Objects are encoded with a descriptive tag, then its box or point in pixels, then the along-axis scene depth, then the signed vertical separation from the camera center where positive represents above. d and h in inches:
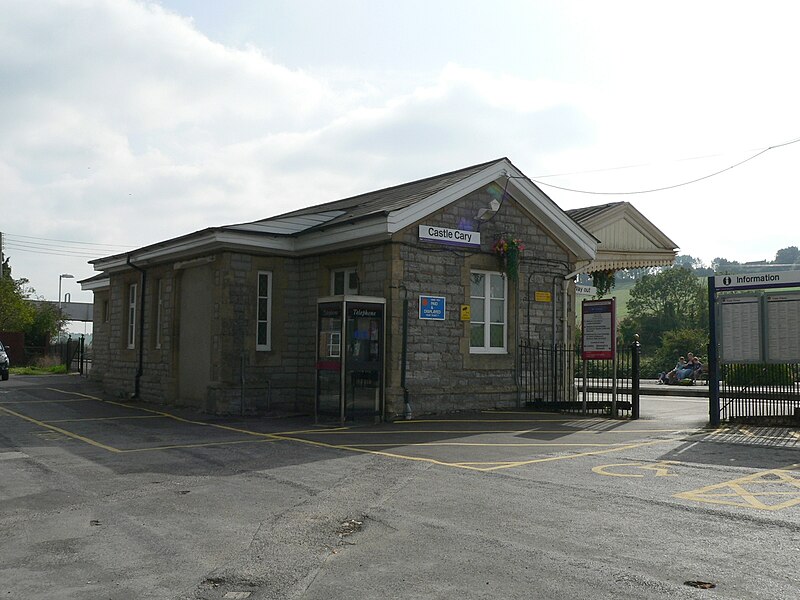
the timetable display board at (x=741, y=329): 546.3 +16.6
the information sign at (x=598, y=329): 623.2 +18.0
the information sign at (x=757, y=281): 530.9 +49.9
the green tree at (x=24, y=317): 1894.7 +69.5
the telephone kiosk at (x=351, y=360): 569.6 -7.9
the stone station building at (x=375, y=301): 594.9 +40.8
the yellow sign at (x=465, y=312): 648.4 +31.3
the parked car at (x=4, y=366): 1242.0 -31.8
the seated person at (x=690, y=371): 1173.7 -27.9
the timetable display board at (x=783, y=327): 533.0 +17.7
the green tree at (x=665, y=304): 3115.2 +198.2
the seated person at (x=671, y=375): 1197.7 -34.9
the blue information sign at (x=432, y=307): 621.0 +33.6
